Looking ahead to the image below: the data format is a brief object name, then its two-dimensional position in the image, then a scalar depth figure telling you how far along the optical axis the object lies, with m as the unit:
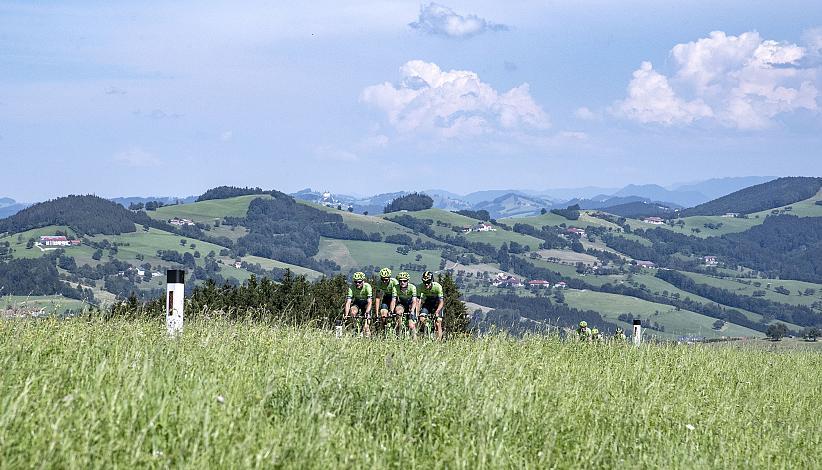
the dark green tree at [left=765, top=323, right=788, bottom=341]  108.89
